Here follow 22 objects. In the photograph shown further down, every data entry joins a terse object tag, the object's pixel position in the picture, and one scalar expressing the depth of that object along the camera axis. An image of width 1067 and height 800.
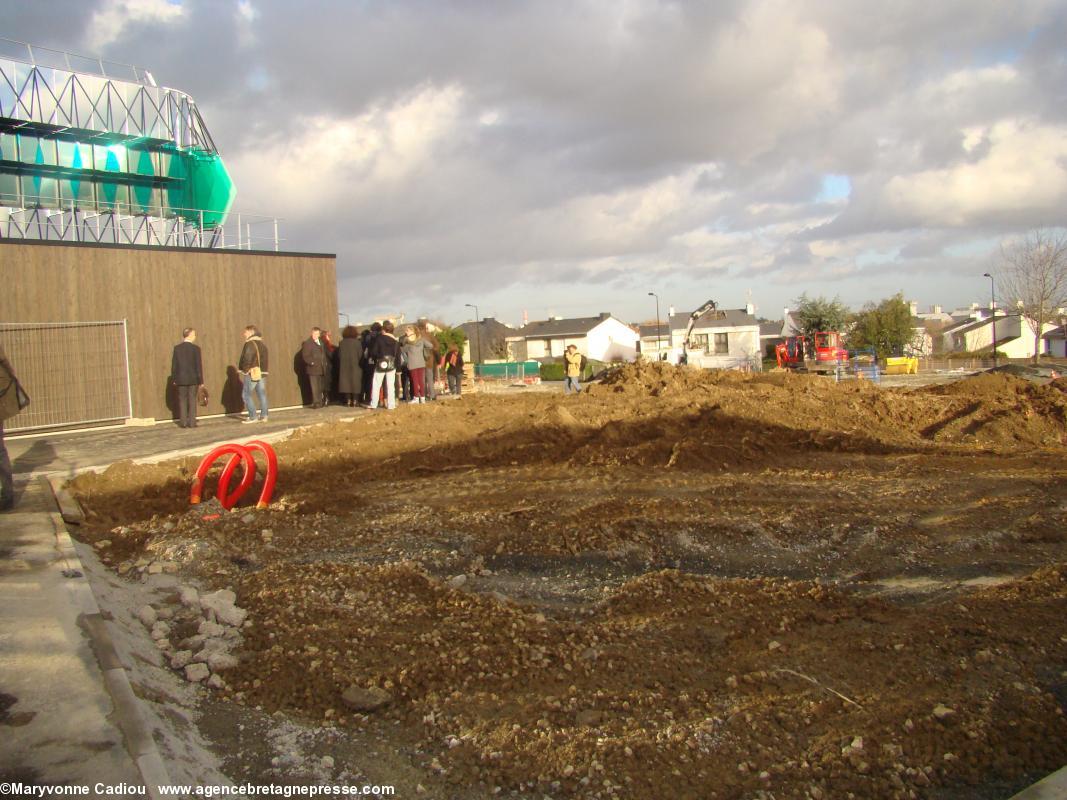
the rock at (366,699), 4.03
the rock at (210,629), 4.86
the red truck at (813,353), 37.16
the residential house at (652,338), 89.01
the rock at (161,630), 4.90
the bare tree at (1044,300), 51.09
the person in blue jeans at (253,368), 14.16
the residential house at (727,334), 66.56
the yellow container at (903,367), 45.03
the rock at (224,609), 5.08
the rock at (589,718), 3.79
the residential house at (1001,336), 83.12
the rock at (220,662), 4.45
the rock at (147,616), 5.05
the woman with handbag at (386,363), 16.17
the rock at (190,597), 5.44
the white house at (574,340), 86.31
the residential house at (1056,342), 75.88
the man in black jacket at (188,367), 13.62
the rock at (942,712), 3.71
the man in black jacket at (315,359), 16.52
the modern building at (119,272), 14.80
